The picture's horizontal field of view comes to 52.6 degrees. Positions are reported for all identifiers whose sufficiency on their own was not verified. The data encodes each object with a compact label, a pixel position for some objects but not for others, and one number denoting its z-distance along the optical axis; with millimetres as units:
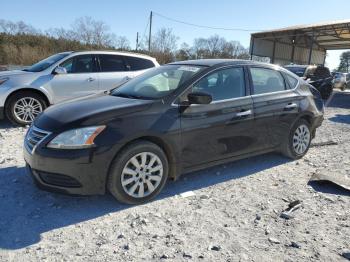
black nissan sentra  3658
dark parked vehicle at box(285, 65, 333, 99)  15526
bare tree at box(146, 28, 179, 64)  35500
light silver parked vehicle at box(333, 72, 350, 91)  28516
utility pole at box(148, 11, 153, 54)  36478
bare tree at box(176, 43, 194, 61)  40878
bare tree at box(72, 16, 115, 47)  40406
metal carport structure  30928
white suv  7457
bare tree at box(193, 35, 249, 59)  53356
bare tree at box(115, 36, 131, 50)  37684
